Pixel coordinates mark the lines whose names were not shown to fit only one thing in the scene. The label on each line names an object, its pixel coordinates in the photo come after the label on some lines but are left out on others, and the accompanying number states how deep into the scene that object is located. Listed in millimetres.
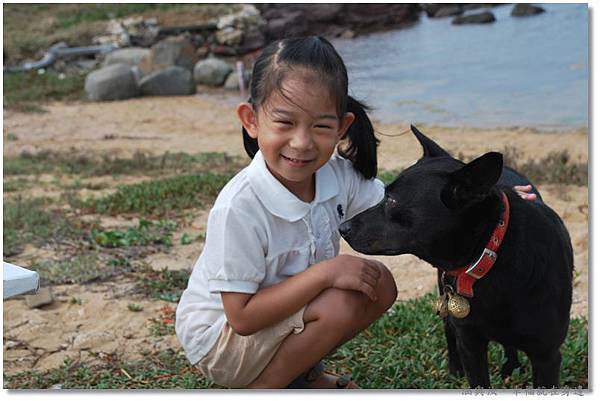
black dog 2727
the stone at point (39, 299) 4316
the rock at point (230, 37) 18766
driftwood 17091
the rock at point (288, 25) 18669
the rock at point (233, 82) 15523
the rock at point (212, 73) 15852
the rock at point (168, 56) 16094
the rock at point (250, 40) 18797
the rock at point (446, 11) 21266
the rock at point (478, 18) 19281
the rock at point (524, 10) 18438
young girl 2869
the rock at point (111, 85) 14438
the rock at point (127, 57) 17125
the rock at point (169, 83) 14844
